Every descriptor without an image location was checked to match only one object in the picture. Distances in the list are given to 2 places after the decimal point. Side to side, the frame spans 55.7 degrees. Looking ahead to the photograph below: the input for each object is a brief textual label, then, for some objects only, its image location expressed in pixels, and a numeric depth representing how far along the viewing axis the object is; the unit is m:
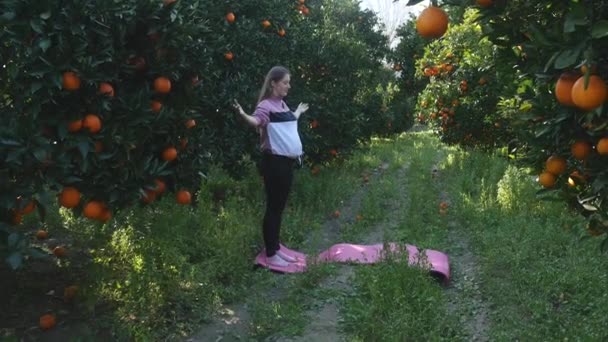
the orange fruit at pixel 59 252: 4.23
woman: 4.61
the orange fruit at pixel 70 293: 3.77
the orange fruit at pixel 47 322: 3.44
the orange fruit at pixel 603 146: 1.94
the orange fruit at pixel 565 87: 1.92
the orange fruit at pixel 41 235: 4.46
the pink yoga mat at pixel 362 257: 4.55
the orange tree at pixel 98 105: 2.45
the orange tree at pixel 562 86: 1.79
